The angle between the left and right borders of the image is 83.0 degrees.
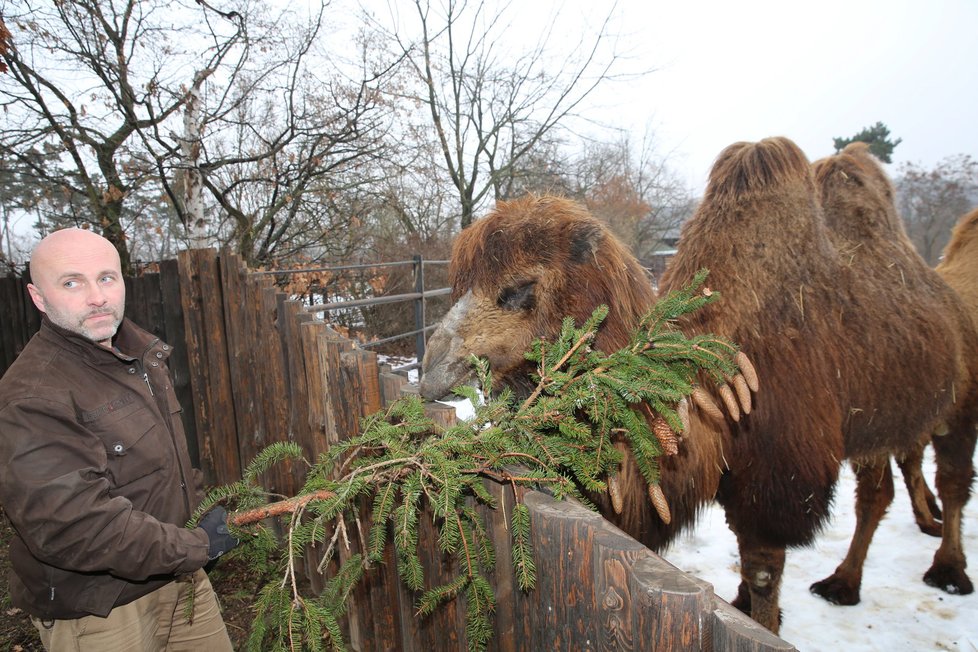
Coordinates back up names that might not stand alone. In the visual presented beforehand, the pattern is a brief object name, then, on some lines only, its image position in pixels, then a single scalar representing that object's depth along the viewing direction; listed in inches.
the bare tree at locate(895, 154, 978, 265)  757.3
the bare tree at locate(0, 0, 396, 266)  301.4
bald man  63.0
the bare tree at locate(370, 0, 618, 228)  594.5
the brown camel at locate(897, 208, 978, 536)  191.8
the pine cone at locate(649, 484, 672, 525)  70.7
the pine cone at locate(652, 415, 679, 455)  76.0
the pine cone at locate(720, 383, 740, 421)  81.7
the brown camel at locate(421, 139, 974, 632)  100.2
